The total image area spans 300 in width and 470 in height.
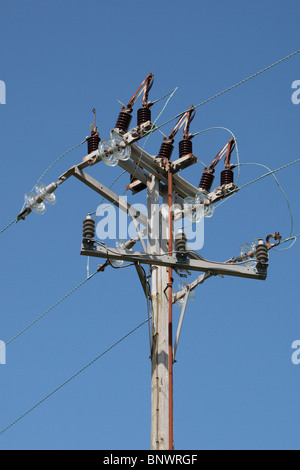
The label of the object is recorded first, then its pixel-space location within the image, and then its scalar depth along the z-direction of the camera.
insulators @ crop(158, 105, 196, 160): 16.17
